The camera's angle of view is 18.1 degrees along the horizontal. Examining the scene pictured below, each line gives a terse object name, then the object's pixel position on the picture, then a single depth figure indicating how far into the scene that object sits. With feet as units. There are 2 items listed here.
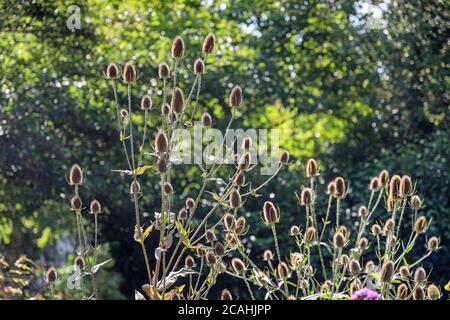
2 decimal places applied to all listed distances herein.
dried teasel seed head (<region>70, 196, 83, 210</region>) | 13.04
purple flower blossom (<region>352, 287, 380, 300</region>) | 10.98
